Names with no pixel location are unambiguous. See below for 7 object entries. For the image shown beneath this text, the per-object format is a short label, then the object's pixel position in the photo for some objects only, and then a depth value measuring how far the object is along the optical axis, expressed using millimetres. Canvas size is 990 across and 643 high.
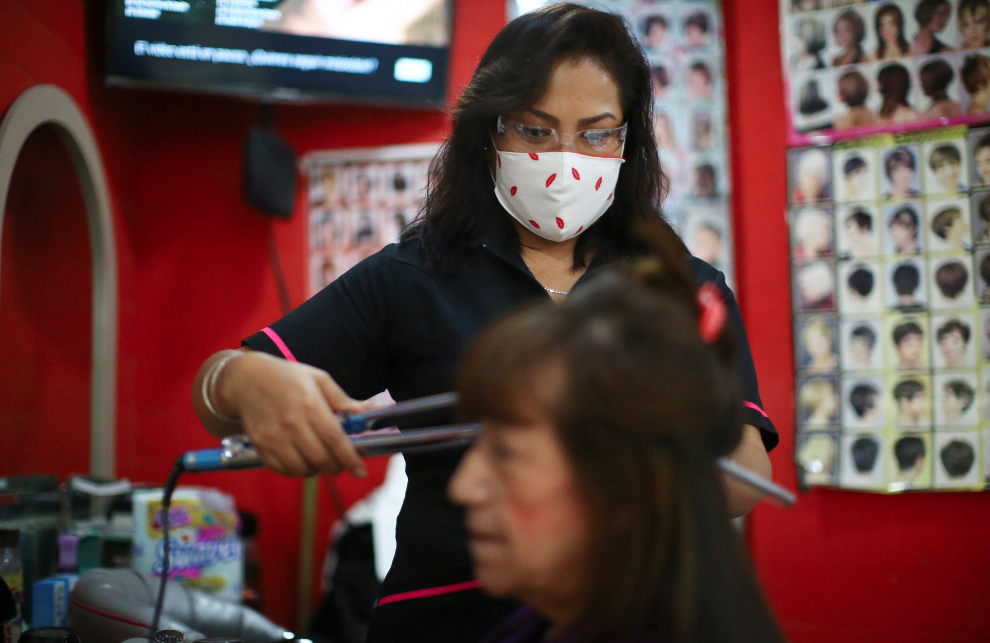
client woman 551
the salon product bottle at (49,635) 1243
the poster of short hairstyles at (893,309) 2254
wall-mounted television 2426
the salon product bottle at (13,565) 1546
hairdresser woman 907
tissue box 1825
